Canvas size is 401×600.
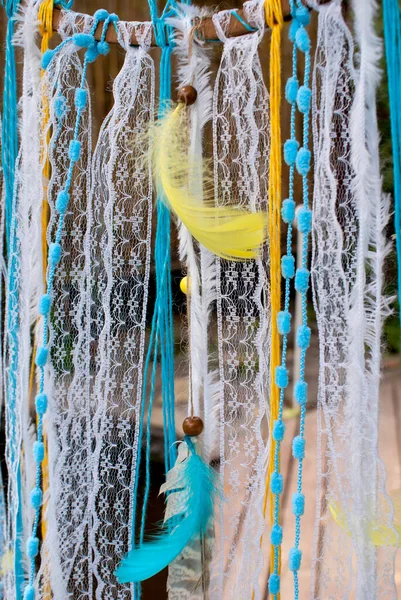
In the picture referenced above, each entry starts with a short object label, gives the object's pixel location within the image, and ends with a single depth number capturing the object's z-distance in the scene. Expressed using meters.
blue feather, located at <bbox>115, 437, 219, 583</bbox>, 1.03
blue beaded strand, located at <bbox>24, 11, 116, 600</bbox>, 1.04
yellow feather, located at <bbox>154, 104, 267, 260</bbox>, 1.02
